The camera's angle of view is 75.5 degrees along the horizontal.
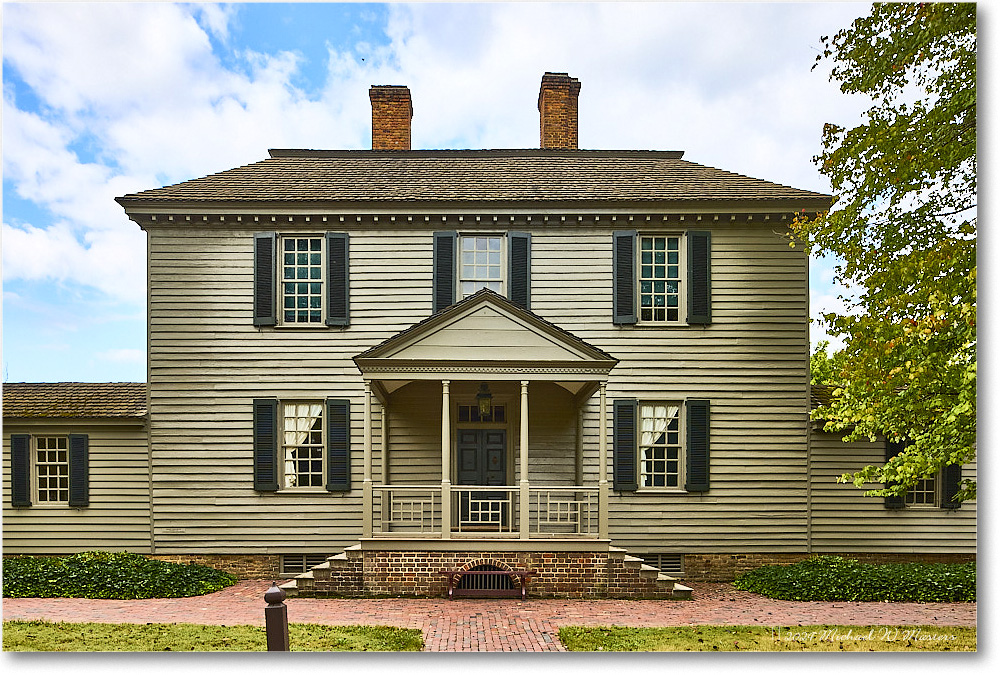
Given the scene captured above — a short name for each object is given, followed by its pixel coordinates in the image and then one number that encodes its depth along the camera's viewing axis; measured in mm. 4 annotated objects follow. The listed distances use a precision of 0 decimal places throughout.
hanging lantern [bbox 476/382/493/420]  8320
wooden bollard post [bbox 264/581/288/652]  5578
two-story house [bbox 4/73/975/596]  9086
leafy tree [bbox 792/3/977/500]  6035
